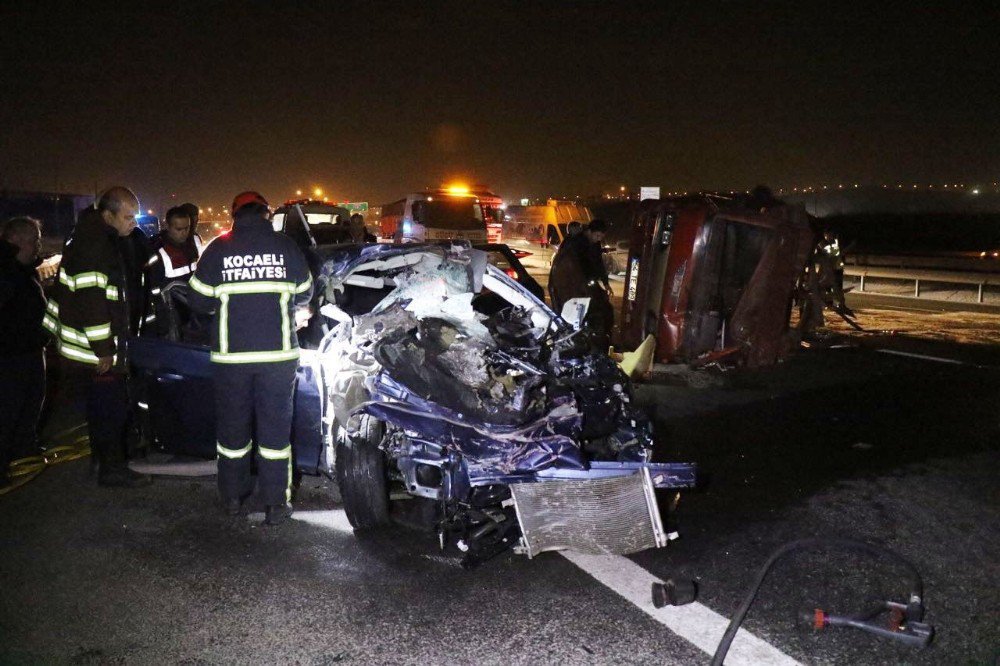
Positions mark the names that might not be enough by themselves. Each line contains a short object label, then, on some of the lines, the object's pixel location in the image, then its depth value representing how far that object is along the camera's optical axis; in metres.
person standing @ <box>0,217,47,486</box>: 5.17
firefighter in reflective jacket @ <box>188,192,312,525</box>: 4.42
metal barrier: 17.23
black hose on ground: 3.13
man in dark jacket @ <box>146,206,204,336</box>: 6.32
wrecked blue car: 4.02
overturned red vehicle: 8.55
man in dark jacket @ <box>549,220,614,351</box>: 8.87
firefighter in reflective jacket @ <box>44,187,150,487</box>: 4.96
